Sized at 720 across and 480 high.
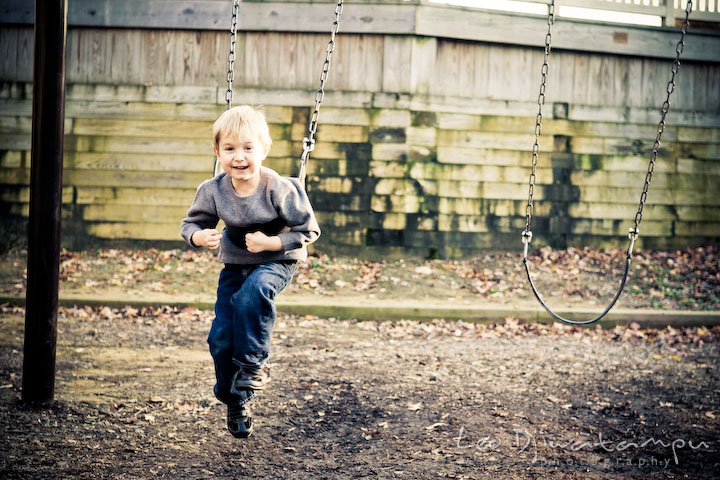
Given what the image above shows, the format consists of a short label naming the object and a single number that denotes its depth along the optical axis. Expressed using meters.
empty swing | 4.66
